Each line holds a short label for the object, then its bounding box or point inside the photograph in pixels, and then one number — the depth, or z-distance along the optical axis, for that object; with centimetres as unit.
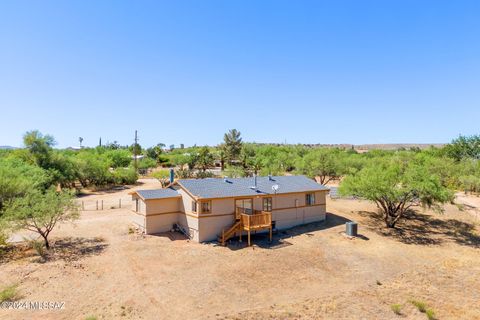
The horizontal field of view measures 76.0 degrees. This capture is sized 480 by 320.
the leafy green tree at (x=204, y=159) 6950
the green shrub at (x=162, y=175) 5196
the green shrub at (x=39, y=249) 1896
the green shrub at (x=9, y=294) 1370
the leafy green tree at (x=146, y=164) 7289
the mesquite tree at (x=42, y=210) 1909
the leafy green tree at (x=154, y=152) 9837
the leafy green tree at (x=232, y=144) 7812
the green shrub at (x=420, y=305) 1434
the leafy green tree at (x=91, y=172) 4762
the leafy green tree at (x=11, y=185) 2433
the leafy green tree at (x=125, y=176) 5340
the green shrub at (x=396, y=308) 1405
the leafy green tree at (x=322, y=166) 4444
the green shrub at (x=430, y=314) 1377
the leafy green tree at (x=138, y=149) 11052
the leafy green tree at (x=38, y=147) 4225
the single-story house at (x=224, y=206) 2244
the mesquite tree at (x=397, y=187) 2394
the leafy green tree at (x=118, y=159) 7002
